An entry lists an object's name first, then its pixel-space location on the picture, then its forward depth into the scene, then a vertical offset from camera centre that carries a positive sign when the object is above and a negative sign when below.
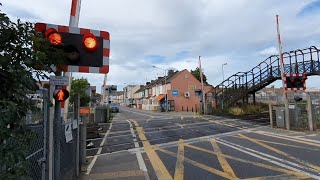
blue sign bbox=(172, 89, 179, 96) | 28.99 +1.38
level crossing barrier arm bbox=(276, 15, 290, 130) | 8.27 +0.28
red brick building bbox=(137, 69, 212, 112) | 29.25 +1.43
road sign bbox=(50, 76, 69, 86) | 2.01 +0.27
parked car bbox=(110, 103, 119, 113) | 28.06 -1.60
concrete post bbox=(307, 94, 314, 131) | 7.64 -0.79
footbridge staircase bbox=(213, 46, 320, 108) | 11.99 +1.73
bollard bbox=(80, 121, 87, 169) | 4.13 -1.25
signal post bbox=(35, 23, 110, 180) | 2.02 +0.65
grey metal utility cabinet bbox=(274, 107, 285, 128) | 8.57 -1.10
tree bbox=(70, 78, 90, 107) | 15.44 +1.85
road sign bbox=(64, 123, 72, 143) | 2.72 -0.59
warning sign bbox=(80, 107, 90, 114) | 8.32 -0.58
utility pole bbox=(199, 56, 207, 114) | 17.31 -0.67
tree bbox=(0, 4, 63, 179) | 0.91 +0.06
